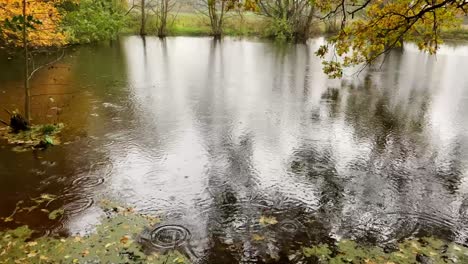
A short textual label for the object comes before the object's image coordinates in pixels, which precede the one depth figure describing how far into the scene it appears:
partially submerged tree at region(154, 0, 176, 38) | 37.09
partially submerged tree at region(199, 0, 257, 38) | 38.72
